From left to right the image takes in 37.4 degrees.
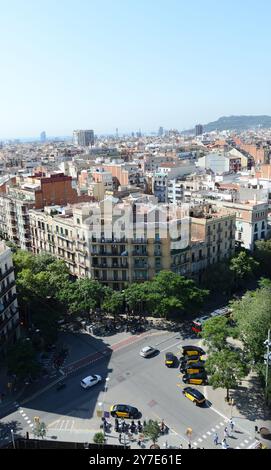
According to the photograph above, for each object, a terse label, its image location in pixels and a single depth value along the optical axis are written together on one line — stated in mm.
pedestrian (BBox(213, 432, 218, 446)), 29828
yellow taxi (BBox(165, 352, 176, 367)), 40219
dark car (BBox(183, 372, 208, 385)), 37219
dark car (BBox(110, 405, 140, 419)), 32719
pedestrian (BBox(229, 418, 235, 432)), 31250
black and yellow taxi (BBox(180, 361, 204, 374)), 38312
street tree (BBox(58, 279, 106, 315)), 47156
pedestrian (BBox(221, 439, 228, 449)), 29328
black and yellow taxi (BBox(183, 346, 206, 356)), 41812
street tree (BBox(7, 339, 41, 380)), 35844
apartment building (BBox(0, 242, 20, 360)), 41784
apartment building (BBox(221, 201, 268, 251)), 64438
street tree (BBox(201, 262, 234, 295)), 54625
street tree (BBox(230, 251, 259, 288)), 56125
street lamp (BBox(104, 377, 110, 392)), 36838
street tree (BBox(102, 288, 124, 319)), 47656
